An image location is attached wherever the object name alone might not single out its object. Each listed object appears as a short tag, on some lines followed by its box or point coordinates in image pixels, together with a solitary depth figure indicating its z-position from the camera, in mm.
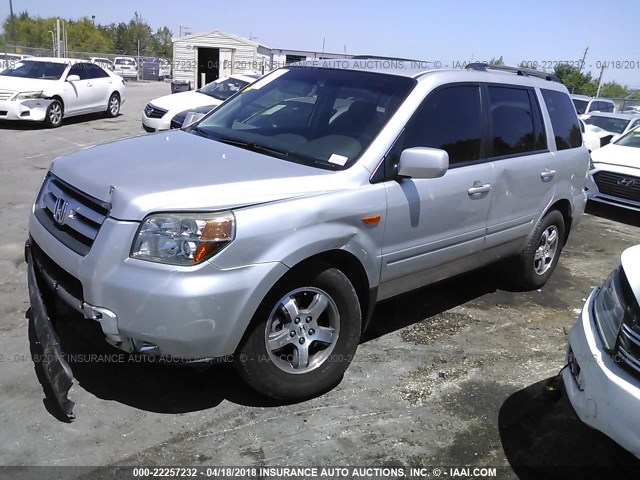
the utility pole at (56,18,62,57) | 33594
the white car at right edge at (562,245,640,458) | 2379
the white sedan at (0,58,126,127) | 12836
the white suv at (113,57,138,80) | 41075
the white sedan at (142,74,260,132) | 11469
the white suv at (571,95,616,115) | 17172
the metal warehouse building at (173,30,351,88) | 31578
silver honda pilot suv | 2785
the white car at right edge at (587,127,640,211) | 9102
